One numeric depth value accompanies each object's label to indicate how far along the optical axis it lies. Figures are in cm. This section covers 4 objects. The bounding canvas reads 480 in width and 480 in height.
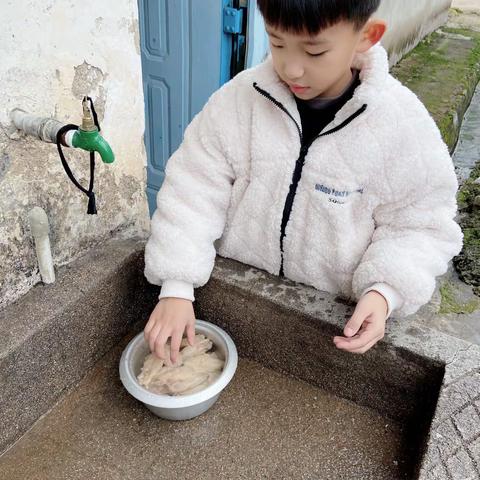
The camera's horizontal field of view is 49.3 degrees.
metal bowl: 120
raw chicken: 127
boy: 112
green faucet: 105
